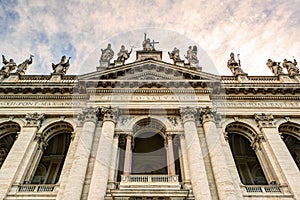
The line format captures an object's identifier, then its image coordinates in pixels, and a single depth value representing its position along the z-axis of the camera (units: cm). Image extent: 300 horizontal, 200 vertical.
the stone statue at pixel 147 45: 2481
